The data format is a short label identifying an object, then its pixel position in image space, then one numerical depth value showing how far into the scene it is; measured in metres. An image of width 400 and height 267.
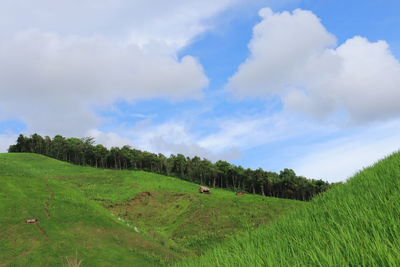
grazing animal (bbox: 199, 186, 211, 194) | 83.44
